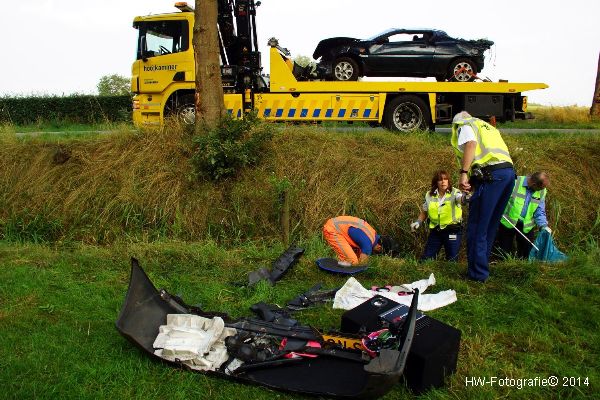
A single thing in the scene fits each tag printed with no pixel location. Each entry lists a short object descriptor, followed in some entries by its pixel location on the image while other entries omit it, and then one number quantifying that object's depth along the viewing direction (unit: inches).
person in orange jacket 229.0
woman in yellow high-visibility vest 242.8
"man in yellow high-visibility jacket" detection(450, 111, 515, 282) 191.0
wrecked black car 445.4
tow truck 431.8
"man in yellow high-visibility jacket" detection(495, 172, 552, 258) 235.6
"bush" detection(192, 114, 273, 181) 314.7
